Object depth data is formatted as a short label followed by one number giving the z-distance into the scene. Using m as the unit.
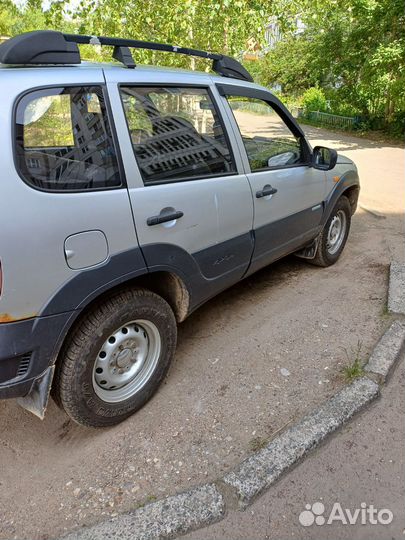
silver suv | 1.79
